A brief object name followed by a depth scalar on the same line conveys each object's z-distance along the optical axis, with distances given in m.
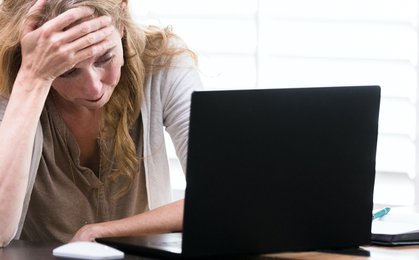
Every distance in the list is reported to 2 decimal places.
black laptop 2.66
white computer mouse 2.71
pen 3.20
